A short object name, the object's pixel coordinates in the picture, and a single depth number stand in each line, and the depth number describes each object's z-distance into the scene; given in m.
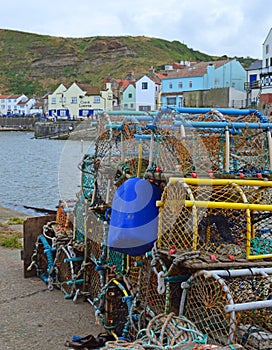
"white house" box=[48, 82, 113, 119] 65.94
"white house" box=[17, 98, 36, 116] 92.30
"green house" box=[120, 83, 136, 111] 54.76
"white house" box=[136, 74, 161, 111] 51.25
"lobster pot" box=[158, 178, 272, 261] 3.67
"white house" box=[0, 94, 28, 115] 96.94
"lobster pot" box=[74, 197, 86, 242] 5.80
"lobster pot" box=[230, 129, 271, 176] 4.52
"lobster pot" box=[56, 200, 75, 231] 6.37
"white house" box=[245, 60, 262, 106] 36.93
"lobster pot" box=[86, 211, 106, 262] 5.27
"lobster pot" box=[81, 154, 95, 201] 5.69
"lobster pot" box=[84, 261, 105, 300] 5.43
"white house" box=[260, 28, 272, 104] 34.12
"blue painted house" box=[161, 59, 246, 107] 45.16
